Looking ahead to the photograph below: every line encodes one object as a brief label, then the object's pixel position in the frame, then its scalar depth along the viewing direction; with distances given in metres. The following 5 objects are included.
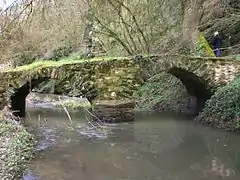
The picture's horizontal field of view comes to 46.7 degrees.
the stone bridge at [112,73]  8.33
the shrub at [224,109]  7.38
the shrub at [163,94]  10.71
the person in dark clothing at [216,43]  10.83
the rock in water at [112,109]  8.41
